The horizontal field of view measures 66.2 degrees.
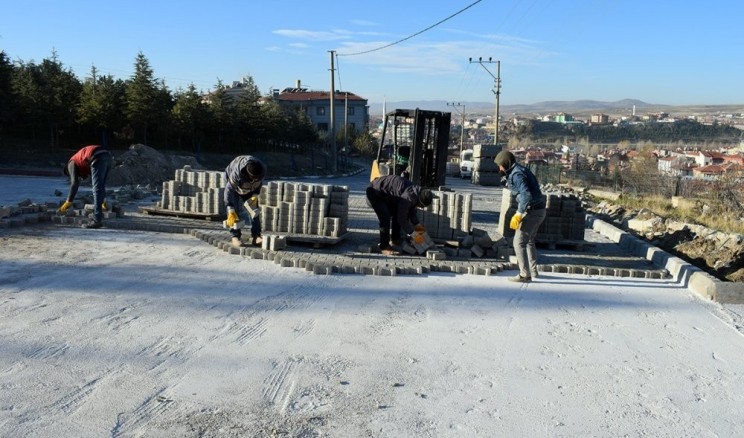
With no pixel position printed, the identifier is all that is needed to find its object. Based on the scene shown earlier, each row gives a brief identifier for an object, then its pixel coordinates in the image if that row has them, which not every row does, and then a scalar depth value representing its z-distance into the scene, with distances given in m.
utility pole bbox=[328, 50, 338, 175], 32.92
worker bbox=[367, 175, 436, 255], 8.62
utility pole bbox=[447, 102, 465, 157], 58.50
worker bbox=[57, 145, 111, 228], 10.02
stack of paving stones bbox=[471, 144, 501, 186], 31.84
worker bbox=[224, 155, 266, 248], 8.67
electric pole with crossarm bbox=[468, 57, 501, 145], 37.59
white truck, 40.19
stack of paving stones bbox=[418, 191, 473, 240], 9.96
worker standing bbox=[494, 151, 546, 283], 7.56
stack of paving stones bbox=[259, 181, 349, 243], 9.47
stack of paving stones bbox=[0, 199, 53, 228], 10.01
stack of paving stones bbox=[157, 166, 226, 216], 11.50
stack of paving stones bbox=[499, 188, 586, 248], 10.30
